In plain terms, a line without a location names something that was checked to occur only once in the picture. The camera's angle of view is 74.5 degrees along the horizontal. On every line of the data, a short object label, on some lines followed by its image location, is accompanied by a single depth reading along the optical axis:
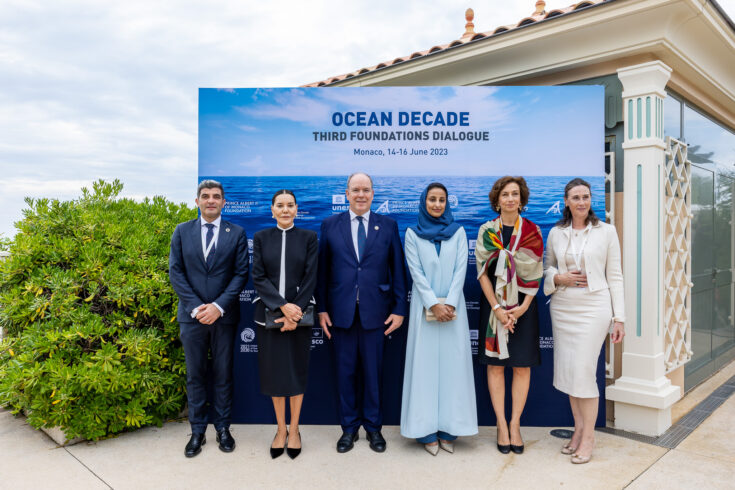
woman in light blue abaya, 3.19
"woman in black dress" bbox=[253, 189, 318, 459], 3.13
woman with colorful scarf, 3.10
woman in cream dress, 3.08
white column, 3.60
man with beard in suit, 3.21
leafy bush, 3.28
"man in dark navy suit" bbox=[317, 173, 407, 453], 3.26
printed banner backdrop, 3.68
